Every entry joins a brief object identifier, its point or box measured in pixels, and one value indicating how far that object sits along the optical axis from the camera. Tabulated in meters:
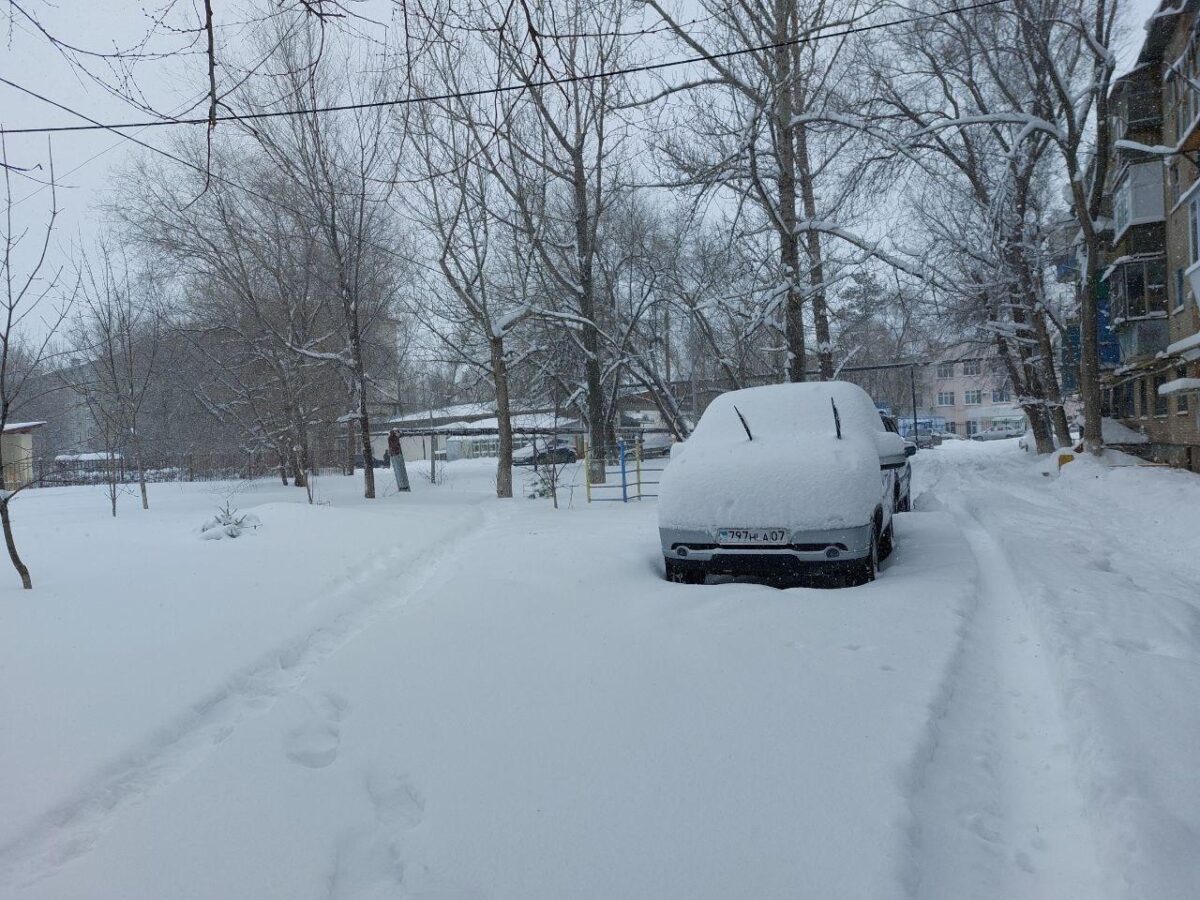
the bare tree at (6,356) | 6.59
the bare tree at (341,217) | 15.82
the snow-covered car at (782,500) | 5.81
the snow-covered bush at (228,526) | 9.32
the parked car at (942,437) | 53.56
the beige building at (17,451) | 25.87
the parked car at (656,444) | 31.58
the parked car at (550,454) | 15.26
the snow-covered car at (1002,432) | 62.44
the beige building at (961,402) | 76.67
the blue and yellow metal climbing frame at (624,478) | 14.66
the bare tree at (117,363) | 14.73
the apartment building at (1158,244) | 18.31
